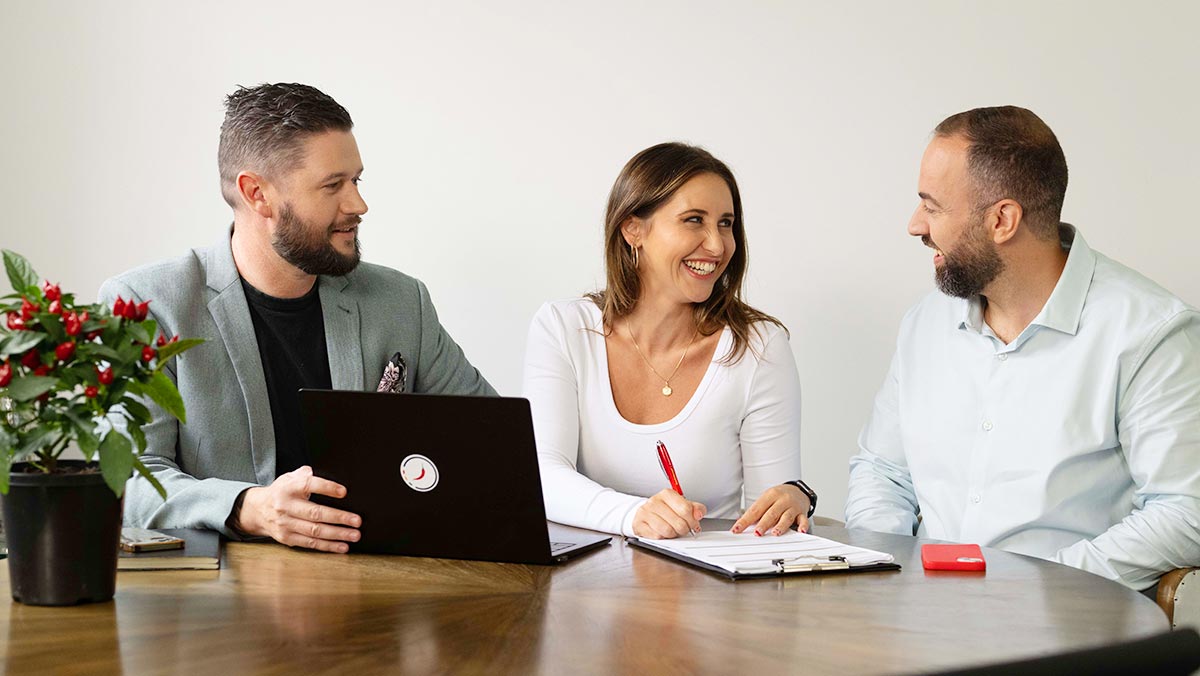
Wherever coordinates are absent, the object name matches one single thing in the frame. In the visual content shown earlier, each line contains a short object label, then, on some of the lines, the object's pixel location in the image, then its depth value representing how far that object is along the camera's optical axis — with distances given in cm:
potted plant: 135
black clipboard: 162
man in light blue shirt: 213
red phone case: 169
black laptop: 164
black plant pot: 139
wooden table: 121
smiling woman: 246
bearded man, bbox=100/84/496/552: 231
